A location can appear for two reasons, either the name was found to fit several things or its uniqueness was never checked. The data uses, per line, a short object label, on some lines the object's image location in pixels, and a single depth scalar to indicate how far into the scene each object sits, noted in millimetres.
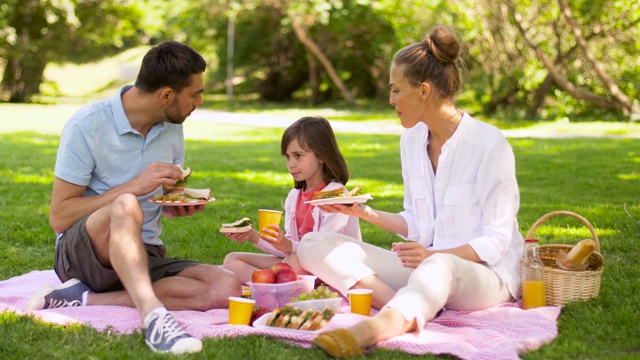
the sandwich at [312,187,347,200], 4188
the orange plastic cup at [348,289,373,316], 3873
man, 4027
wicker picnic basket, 4102
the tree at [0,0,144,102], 27531
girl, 4621
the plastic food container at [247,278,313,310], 4125
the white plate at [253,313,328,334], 3547
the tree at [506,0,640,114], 16656
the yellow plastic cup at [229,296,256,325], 3801
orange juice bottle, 4023
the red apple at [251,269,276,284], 4129
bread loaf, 4059
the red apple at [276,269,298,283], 4176
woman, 3793
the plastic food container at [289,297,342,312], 3846
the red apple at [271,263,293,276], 4211
